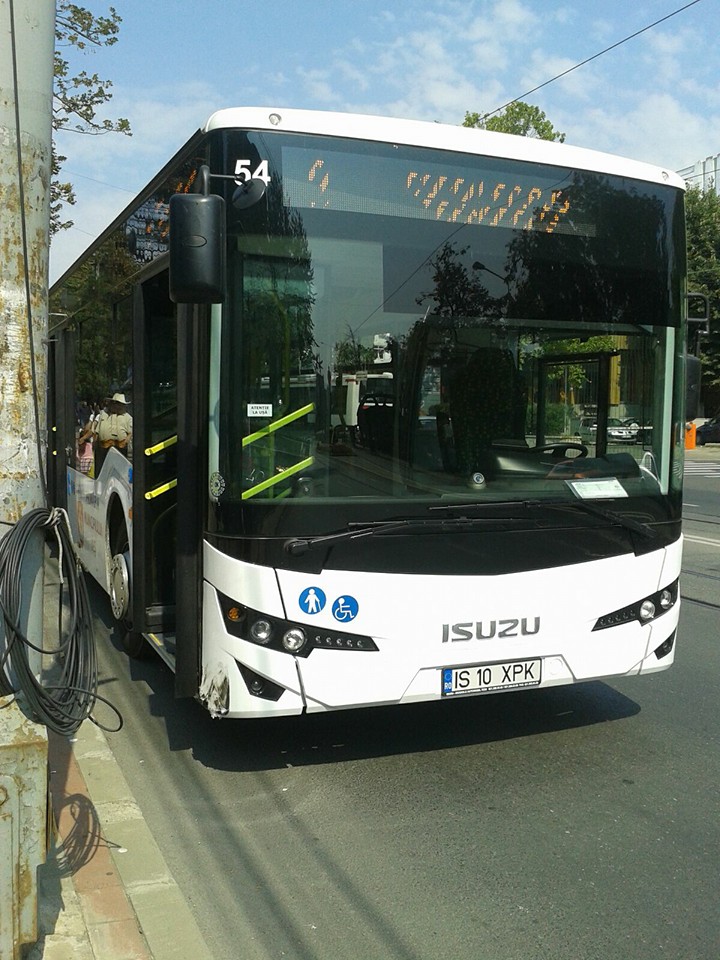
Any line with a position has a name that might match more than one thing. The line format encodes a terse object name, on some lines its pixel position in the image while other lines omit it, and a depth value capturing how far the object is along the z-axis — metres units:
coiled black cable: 3.16
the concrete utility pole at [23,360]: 3.07
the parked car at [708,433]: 47.91
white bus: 4.52
